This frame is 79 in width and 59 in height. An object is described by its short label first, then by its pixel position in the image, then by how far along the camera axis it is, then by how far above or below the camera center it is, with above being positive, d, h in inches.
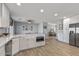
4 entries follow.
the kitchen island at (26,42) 83.5 -27.5
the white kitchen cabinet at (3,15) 71.1 +24.1
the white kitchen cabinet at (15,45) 78.4 -29.1
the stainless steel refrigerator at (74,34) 123.4 -14.9
